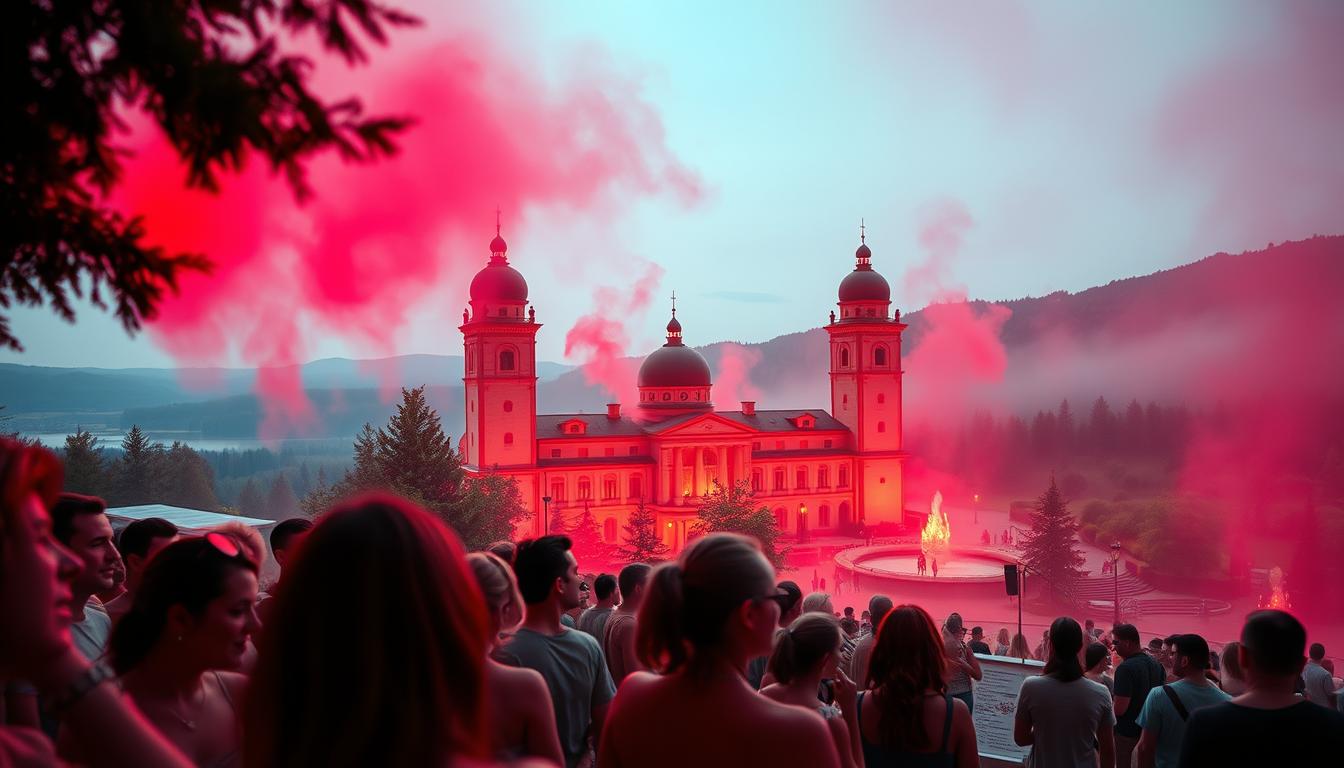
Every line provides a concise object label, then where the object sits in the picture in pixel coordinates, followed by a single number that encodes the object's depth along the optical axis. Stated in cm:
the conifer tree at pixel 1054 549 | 4506
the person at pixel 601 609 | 705
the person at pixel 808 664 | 413
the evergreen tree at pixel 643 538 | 4803
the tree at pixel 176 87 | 214
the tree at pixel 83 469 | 4691
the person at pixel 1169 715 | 584
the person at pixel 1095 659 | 689
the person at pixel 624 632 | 598
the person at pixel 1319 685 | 873
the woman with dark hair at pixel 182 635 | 323
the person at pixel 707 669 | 296
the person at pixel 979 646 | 1046
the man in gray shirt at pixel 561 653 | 450
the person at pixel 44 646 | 190
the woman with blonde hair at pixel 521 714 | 345
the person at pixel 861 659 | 626
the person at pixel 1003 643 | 1593
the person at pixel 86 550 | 457
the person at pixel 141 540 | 566
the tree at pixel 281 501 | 7312
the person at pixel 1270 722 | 378
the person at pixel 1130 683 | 715
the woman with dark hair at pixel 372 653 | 182
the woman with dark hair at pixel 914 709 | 452
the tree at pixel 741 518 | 4628
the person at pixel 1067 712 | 556
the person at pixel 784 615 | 627
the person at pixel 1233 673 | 650
